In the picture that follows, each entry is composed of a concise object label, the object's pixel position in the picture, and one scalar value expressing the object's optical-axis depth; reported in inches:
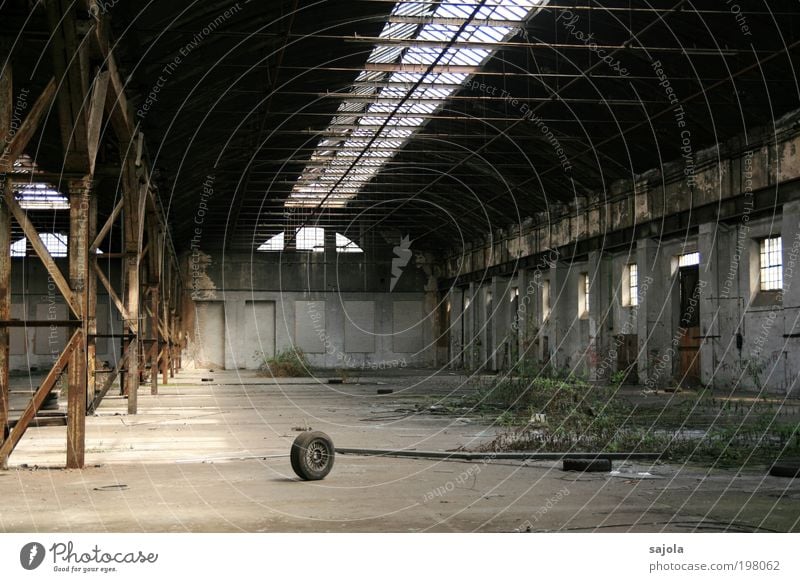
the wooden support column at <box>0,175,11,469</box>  433.1
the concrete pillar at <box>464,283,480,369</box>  1936.5
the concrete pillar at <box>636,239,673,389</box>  1186.0
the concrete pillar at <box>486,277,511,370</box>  1796.3
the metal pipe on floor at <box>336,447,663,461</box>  483.5
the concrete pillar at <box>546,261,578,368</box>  1483.8
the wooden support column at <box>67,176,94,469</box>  438.9
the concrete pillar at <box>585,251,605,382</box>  1363.2
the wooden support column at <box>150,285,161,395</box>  1000.2
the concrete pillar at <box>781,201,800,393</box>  901.8
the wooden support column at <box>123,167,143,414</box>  741.8
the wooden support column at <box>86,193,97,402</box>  626.2
